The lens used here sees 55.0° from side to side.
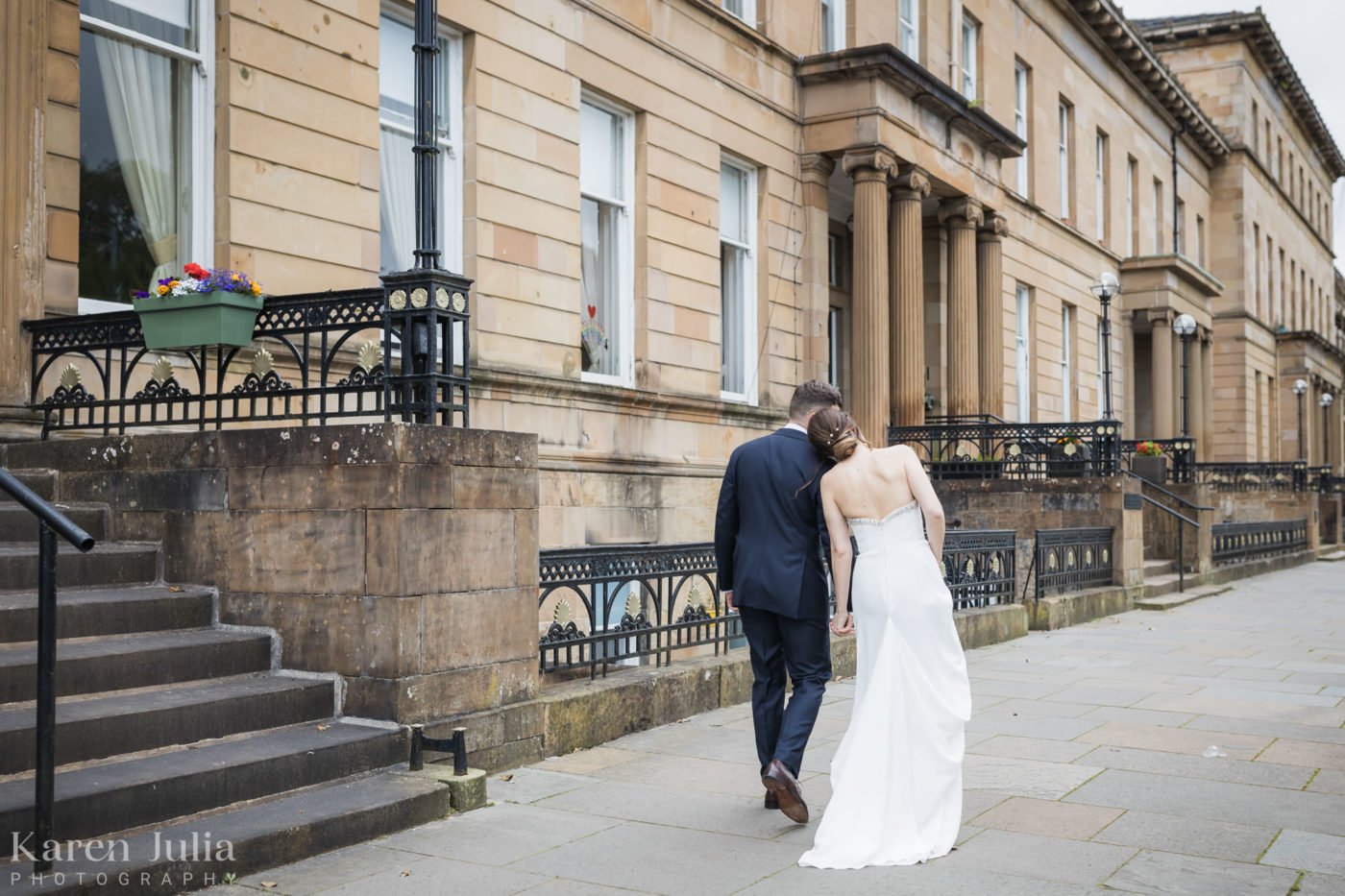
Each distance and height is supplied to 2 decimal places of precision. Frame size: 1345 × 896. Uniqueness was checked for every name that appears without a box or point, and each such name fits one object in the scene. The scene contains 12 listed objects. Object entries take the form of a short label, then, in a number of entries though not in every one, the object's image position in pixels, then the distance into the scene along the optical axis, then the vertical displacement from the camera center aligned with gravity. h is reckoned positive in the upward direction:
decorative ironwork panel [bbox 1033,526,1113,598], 15.57 -0.91
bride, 5.76 -0.85
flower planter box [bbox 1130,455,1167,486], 25.20 +0.38
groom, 6.43 -0.38
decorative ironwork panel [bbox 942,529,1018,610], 13.42 -0.85
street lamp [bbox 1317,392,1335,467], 62.71 +2.61
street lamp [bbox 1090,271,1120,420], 20.59 +3.22
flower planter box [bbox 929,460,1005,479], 21.00 +0.31
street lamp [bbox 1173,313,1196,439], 26.34 +3.14
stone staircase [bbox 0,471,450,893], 5.16 -1.18
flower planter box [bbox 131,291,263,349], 7.61 +1.04
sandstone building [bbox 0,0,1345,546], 10.45 +3.48
